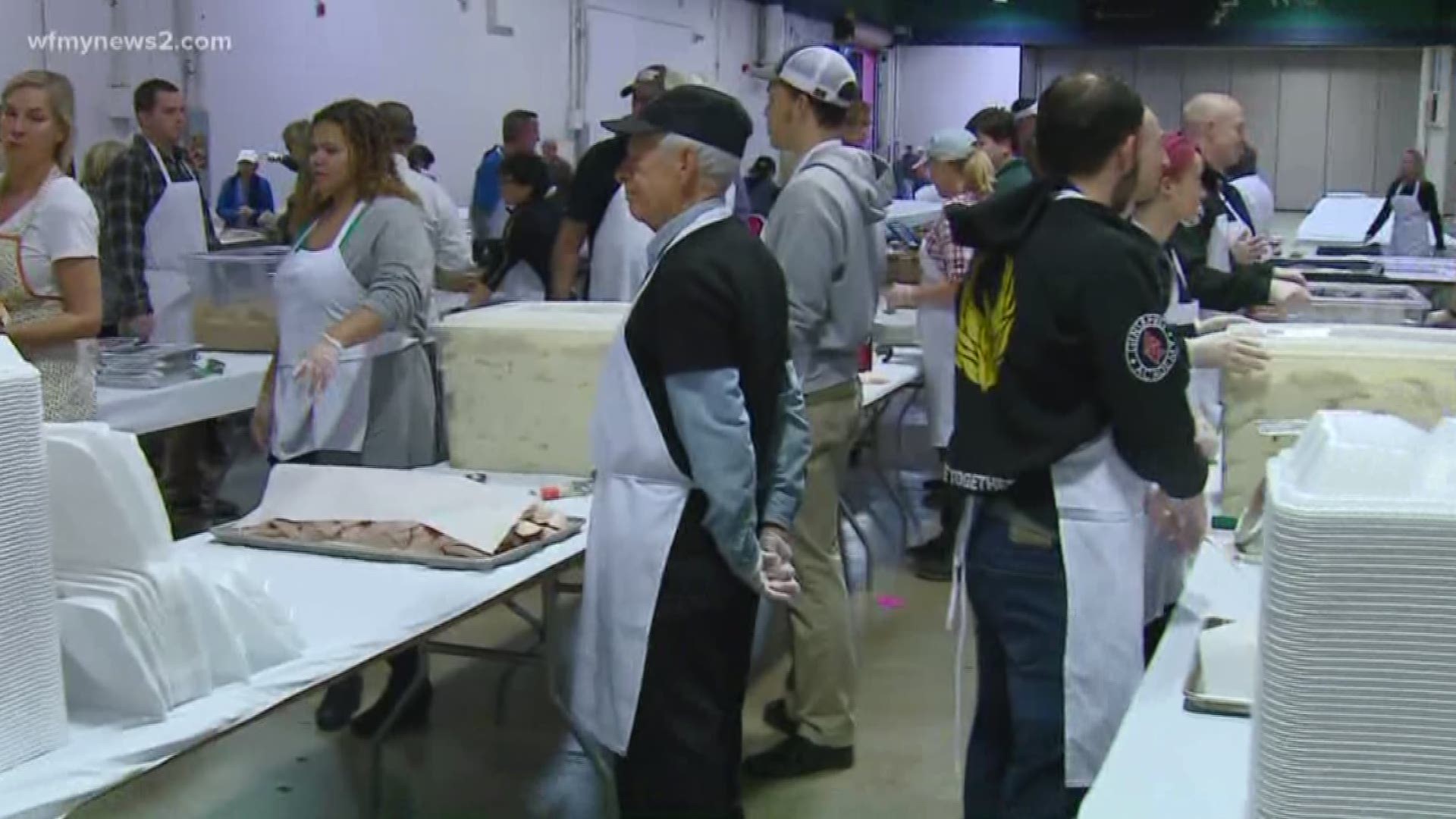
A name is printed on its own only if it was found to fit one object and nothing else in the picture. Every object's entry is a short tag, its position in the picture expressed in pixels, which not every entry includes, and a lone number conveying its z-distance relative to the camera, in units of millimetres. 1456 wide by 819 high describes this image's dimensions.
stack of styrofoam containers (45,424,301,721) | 1626
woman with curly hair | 2963
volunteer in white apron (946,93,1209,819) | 1896
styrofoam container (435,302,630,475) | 2871
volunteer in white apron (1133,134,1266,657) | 2172
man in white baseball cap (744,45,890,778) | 2945
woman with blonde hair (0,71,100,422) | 2916
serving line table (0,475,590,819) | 1513
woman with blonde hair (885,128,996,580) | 4176
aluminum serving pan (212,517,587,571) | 2299
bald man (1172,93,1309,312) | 3207
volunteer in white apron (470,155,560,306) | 4539
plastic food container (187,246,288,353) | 4289
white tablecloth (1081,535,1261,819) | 1388
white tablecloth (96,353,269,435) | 3479
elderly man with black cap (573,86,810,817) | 2059
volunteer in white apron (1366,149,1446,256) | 9312
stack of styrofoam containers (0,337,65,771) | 1385
